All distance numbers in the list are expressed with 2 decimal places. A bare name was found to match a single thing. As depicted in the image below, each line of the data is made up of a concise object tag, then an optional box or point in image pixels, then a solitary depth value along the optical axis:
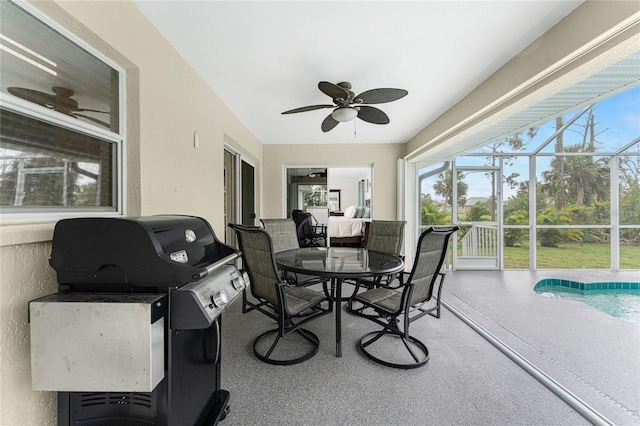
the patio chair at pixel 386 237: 2.83
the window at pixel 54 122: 1.02
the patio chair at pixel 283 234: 3.02
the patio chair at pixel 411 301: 1.77
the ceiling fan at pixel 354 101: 2.10
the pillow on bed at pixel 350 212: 7.83
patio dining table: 1.82
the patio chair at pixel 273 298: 1.76
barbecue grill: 0.83
